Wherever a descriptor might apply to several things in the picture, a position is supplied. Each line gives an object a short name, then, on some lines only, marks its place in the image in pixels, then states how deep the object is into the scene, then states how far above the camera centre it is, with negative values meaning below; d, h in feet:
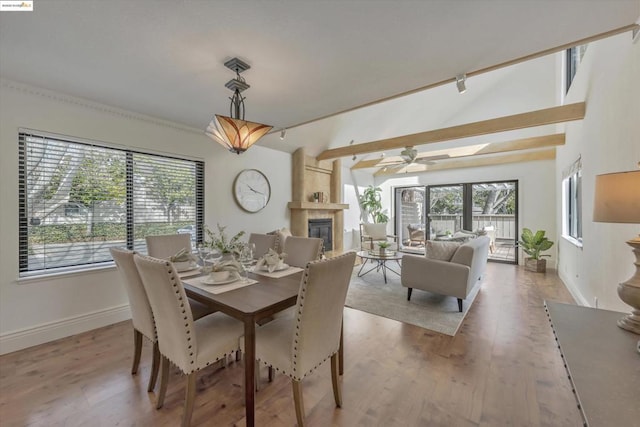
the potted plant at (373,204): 24.49 +0.80
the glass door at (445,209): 22.02 +0.33
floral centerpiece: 6.66 -0.89
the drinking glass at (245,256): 6.82 -1.16
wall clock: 13.73 +1.23
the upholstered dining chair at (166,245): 8.45 -1.11
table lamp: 3.77 +0.08
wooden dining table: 4.64 -1.72
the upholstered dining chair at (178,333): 4.55 -2.39
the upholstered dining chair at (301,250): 8.44 -1.25
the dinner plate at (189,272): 6.89 -1.66
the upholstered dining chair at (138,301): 5.61 -2.01
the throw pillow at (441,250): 10.90 -1.57
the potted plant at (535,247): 16.69 -2.19
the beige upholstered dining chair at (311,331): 4.52 -2.30
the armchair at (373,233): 21.75 -1.79
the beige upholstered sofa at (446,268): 10.21 -2.29
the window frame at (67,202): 7.94 +0.41
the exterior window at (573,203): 11.87 +0.53
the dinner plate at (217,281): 6.03 -1.62
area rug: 9.47 -3.91
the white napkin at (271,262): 7.07 -1.37
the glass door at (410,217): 24.36 -0.44
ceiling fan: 14.26 +3.25
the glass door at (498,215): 19.84 -0.17
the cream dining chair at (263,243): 9.50 -1.15
